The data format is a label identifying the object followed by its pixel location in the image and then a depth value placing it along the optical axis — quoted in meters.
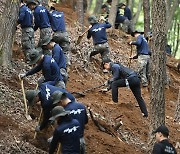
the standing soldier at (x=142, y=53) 16.87
